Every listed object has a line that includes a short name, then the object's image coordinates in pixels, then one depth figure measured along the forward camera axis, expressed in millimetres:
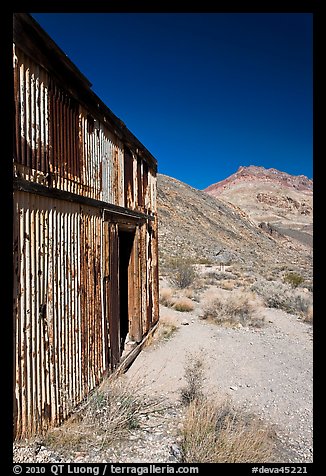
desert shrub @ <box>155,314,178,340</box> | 8562
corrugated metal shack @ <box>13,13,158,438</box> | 3221
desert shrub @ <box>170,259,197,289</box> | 15852
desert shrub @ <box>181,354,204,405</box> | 4941
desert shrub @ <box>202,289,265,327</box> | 10266
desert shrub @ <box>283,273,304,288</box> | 18536
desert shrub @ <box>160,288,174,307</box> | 12250
